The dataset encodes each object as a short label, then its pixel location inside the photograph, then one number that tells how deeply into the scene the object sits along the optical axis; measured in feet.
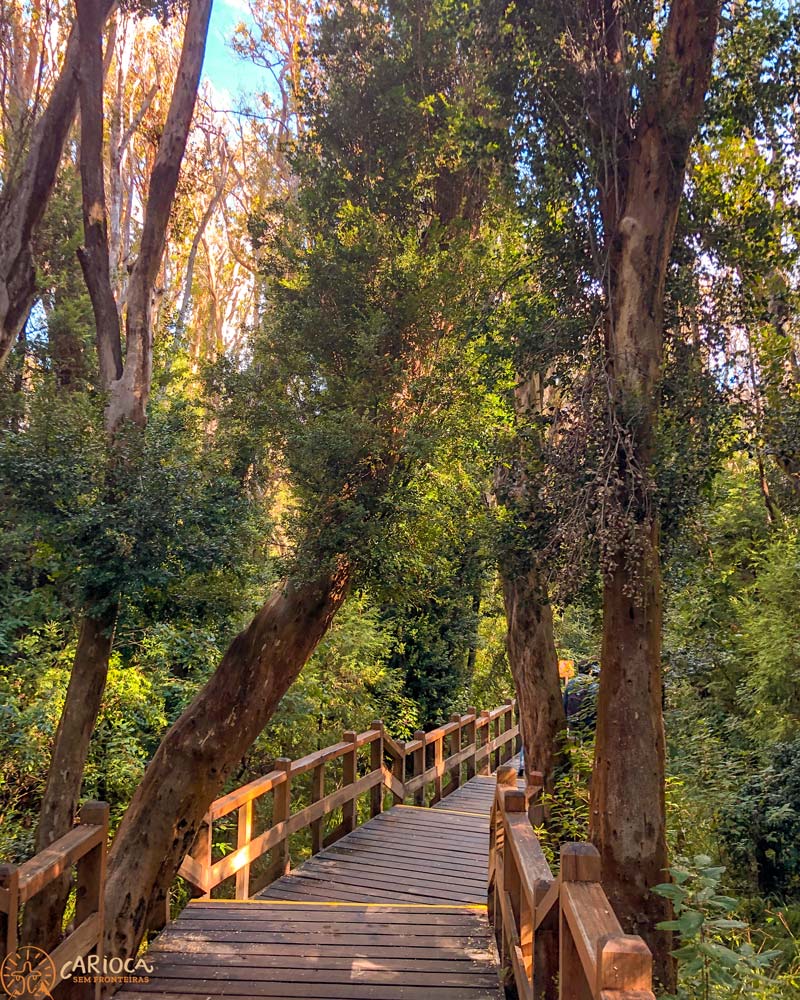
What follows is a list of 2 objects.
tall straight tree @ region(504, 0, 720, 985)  15.89
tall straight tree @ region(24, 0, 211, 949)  22.99
